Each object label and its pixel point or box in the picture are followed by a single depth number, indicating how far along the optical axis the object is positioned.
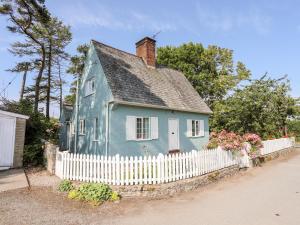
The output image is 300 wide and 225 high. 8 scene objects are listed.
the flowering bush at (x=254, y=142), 14.30
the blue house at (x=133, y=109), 12.42
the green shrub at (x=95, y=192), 7.15
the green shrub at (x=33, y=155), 12.58
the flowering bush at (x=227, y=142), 11.60
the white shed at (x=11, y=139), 11.73
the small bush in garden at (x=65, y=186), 7.87
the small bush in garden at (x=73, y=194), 7.43
